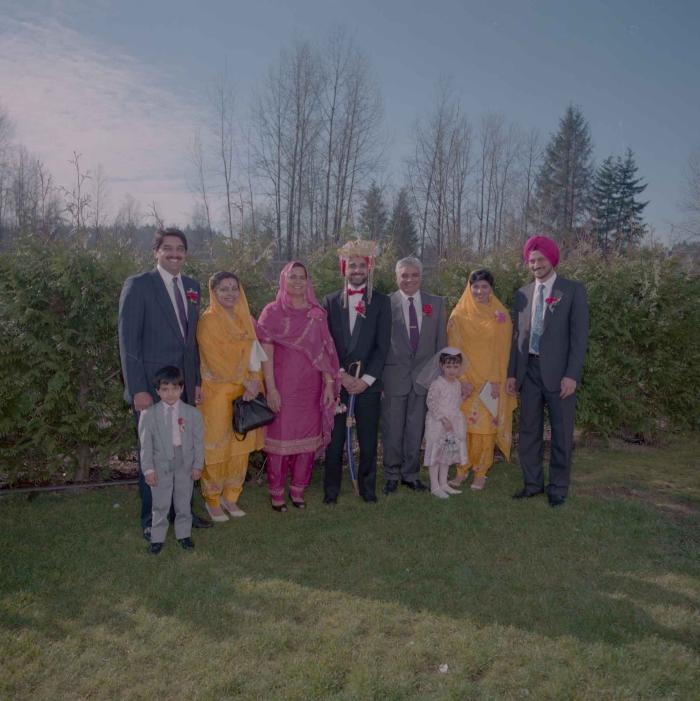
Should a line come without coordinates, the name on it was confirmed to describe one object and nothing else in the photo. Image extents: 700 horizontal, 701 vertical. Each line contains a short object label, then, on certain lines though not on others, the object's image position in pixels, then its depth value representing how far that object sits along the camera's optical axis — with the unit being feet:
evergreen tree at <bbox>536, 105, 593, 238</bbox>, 128.47
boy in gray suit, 14.06
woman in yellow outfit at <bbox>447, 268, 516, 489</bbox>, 18.39
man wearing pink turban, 17.15
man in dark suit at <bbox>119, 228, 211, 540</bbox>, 14.33
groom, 17.29
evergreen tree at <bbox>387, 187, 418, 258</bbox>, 107.34
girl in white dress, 18.04
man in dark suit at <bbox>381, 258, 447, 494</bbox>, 18.12
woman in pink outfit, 16.44
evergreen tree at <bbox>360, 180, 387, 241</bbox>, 97.76
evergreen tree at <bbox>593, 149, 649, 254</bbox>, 126.82
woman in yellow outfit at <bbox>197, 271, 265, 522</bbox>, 15.67
